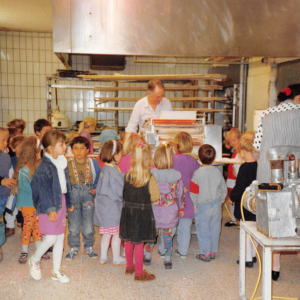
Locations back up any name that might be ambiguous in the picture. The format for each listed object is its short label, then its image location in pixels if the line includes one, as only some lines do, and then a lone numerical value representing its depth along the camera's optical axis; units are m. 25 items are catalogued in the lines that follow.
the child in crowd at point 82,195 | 3.18
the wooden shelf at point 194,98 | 4.61
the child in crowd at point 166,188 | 2.99
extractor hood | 2.78
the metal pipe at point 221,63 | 5.10
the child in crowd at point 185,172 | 3.31
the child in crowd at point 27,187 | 3.10
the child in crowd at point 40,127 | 4.14
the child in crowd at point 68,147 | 4.11
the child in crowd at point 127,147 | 3.29
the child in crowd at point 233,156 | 4.20
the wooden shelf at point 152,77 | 4.29
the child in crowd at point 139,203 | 2.74
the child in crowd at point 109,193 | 2.98
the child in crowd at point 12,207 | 3.66
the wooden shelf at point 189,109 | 4.48
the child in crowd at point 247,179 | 3.05
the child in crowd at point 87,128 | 4.54
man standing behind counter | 3.90
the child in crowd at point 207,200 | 3.19
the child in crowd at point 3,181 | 3.20
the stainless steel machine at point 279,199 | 1.75
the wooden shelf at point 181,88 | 4.46
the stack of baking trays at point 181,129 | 3.48
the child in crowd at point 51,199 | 2.70
